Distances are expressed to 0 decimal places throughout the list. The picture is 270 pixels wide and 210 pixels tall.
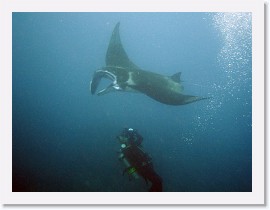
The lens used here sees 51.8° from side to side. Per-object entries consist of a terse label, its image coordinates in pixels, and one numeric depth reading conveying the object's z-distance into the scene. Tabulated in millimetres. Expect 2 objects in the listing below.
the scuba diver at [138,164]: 4031
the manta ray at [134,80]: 5434
